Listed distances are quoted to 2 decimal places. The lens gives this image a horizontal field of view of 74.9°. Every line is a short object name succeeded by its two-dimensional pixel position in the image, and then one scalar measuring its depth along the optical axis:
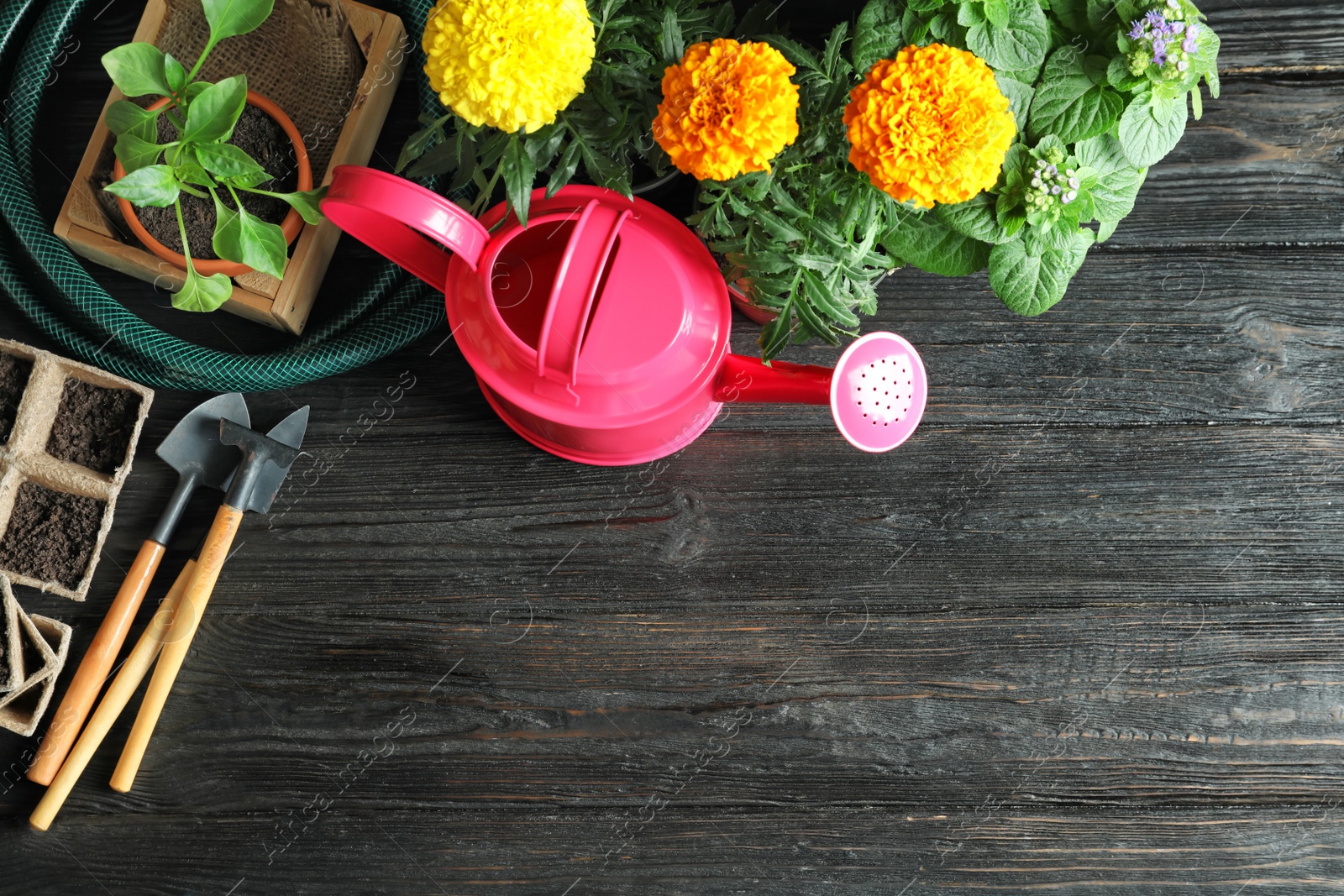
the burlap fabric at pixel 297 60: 1.09
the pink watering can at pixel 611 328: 0.85
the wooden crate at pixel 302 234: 1.06
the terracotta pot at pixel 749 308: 1.05
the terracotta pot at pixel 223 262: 1.03
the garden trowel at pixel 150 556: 1.06
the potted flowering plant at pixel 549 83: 0.70
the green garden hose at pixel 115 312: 1.07
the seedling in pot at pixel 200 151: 0.82
